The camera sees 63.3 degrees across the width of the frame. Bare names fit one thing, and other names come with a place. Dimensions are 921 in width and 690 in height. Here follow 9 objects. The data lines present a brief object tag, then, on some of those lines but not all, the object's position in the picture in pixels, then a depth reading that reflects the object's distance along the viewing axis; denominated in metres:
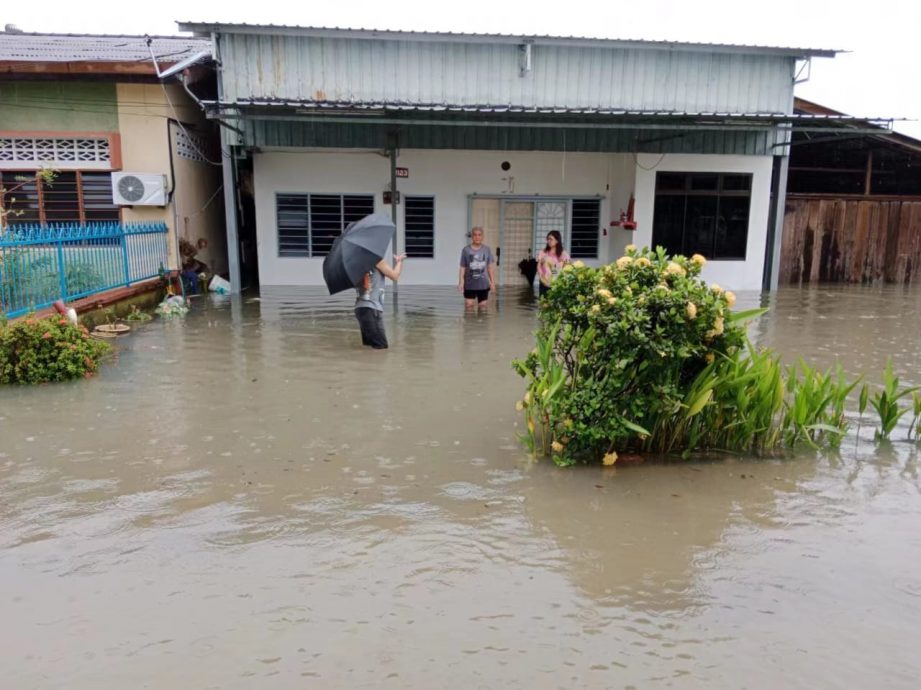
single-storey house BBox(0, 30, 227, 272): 11.92
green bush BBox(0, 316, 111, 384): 6.73
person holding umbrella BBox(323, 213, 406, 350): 7.99
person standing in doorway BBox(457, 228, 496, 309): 10.99
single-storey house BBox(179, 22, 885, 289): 13.16
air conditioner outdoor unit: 12.23
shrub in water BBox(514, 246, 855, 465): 4.59
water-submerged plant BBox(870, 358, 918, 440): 5.23
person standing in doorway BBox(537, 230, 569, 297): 10.74
